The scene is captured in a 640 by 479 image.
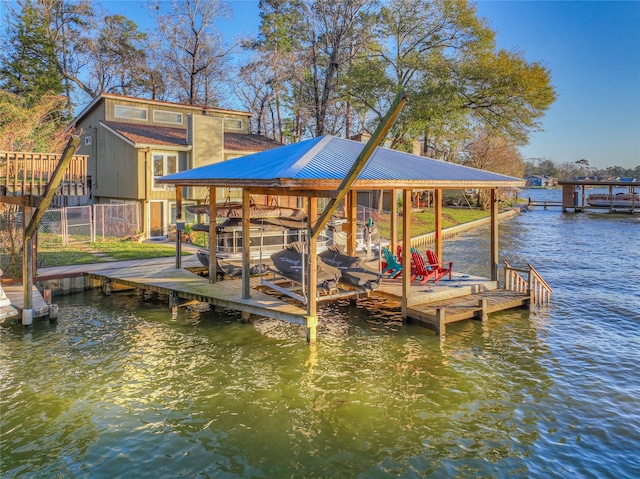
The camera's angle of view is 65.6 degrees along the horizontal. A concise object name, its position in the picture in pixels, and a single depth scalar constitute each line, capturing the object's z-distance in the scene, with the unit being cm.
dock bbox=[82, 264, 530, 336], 1275
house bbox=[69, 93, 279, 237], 2775
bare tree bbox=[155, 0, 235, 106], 4306
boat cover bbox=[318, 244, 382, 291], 1347
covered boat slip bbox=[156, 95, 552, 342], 1090
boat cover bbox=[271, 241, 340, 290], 1280
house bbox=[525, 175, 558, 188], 19600
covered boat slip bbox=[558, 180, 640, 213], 5719
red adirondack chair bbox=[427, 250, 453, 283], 1537
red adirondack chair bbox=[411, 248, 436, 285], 1507
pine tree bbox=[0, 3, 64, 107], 3888
